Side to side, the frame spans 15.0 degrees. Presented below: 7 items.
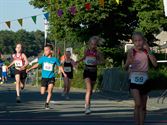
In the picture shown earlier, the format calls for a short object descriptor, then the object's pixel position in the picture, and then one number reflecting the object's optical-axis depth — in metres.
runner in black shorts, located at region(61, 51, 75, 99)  23.54
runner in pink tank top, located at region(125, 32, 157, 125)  11.05
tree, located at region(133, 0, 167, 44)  44.22
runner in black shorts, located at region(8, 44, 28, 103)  19.48
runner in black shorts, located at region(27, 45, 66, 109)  17.28
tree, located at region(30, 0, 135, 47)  44.38
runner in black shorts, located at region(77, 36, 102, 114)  15.58
